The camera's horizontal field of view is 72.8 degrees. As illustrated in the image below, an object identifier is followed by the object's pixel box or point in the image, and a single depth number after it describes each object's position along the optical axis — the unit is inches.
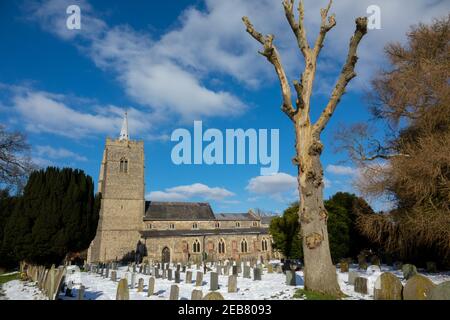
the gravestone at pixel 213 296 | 257.3
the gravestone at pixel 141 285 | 481.7
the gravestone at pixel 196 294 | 323.6
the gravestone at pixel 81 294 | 401.6
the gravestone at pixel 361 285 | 373.9
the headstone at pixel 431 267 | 572.4
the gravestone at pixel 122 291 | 358.0
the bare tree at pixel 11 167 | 847.7
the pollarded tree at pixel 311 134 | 338.0
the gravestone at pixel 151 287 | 451.5
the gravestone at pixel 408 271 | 474.8
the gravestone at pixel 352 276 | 463.4
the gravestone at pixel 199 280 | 541.7
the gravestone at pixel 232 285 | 444.8
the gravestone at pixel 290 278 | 456.4
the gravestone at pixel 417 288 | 269.8
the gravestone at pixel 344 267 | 650.2
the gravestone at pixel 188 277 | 610.1
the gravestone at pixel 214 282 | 484.5
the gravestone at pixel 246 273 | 649.4
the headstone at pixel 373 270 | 567.5
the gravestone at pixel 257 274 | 594.2
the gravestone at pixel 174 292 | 380.5
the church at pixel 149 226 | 1444.4
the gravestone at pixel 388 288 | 300.5
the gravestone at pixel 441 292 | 238.3
